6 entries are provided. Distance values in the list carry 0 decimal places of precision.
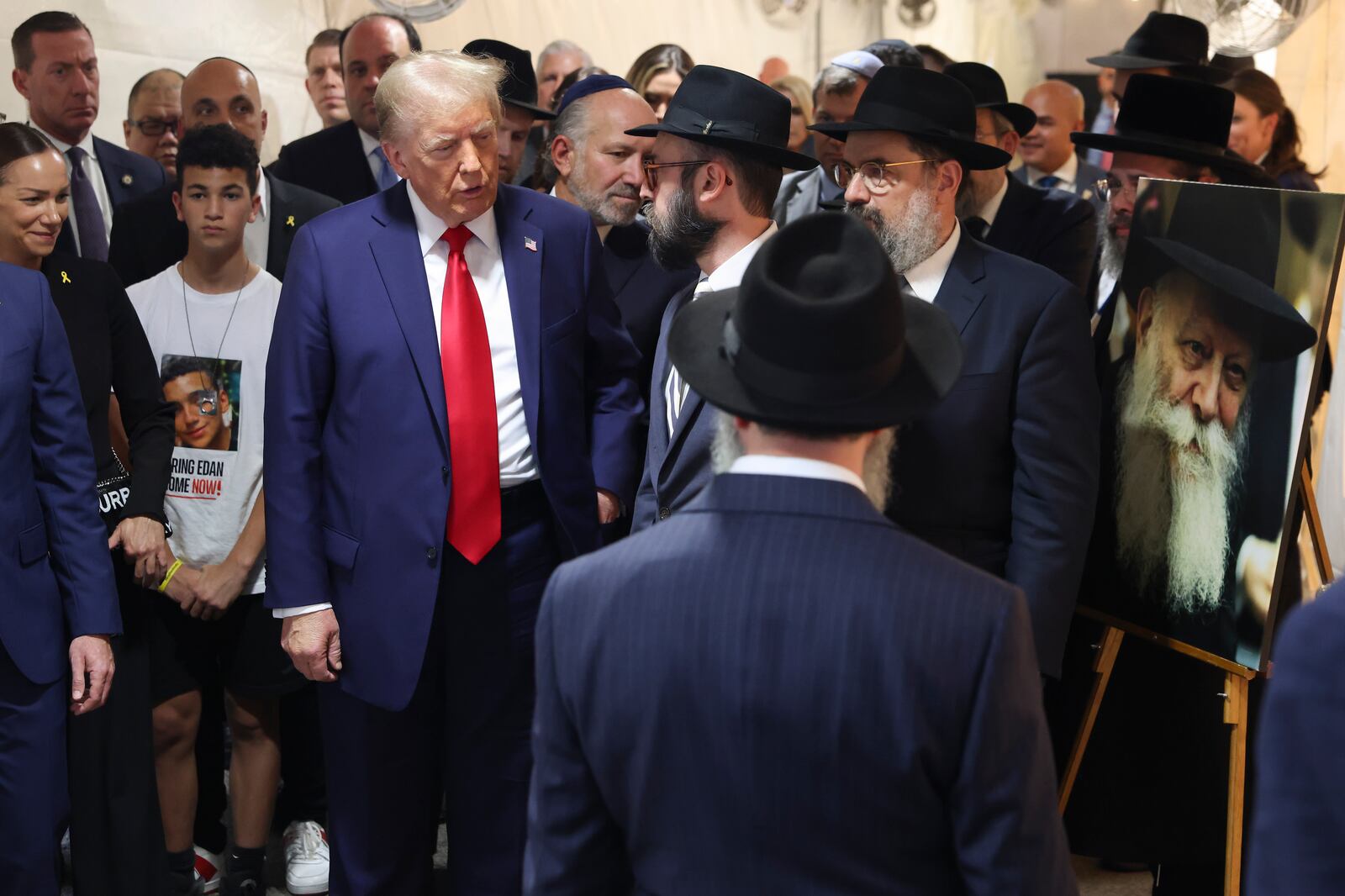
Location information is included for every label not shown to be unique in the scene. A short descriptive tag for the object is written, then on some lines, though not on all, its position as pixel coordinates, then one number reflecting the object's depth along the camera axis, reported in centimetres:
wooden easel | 281
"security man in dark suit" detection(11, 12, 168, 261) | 453
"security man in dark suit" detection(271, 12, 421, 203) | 468
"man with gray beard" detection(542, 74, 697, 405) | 368
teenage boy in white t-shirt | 351
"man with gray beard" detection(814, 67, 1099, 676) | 264
